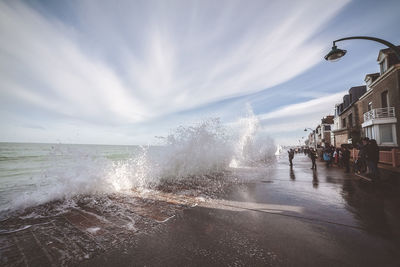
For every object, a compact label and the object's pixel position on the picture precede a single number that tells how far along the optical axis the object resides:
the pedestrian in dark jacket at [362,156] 7.04
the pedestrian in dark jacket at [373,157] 6.71
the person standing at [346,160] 9.64
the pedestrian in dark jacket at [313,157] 11.15
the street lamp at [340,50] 4.59
